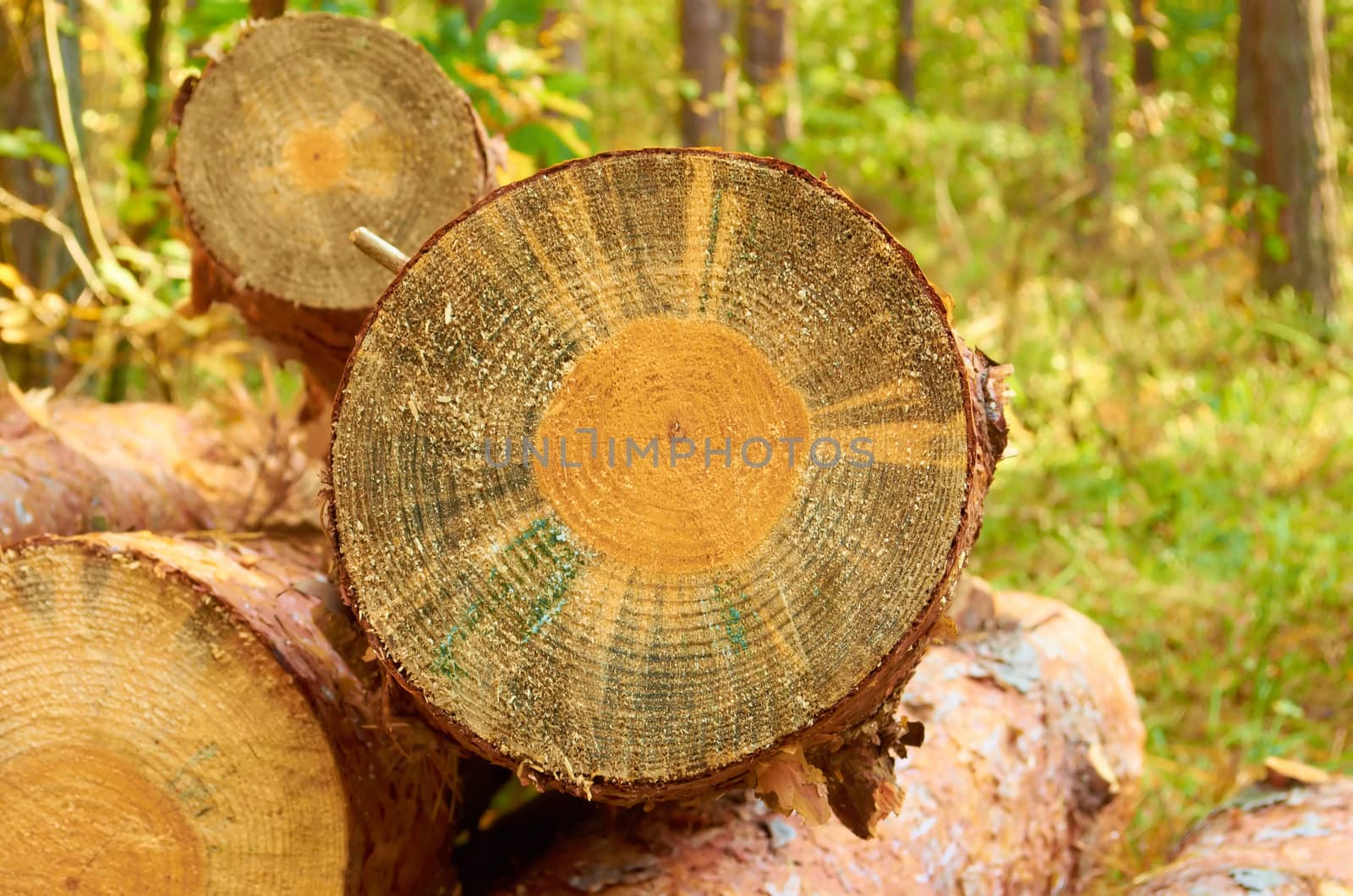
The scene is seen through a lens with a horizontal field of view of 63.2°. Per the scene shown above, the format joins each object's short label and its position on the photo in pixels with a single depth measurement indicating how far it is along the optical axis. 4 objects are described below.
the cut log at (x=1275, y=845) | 1.70
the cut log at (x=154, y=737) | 1.34
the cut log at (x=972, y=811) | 1.62
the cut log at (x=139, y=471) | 1.97
